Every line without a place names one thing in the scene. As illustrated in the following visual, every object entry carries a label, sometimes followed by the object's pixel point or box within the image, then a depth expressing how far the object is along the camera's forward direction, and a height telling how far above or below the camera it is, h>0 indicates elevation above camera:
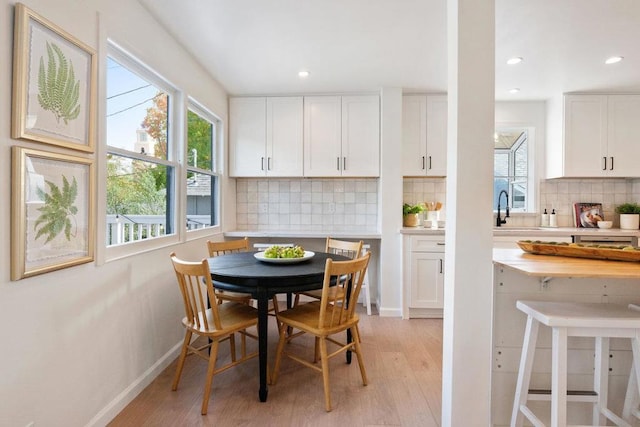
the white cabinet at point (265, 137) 3.76 +0.86
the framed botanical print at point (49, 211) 1.24 -0.02
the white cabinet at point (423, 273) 3.36 -0.66
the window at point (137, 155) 1.94 +0.36
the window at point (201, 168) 2.97 +0.40
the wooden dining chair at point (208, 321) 1.81 -0.70
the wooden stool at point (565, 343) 1.29 -0.57
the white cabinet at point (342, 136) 3.67 +0.86
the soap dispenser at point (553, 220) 3.78 -0.09
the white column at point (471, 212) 1.48 +0.00
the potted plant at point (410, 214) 3.63 -0.04
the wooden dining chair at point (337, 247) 2.66 -0.34
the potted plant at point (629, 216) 3.53 -0.03
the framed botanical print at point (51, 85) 1.24 +0.54
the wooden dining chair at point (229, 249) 2.46 -0.39
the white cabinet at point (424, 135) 3.66 +0.88
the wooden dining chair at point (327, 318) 1.87 -0.70
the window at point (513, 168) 3.96 +0.55
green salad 2.37 -0.33
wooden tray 1.54 -0.20
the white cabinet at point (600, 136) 3.50 +0.85
